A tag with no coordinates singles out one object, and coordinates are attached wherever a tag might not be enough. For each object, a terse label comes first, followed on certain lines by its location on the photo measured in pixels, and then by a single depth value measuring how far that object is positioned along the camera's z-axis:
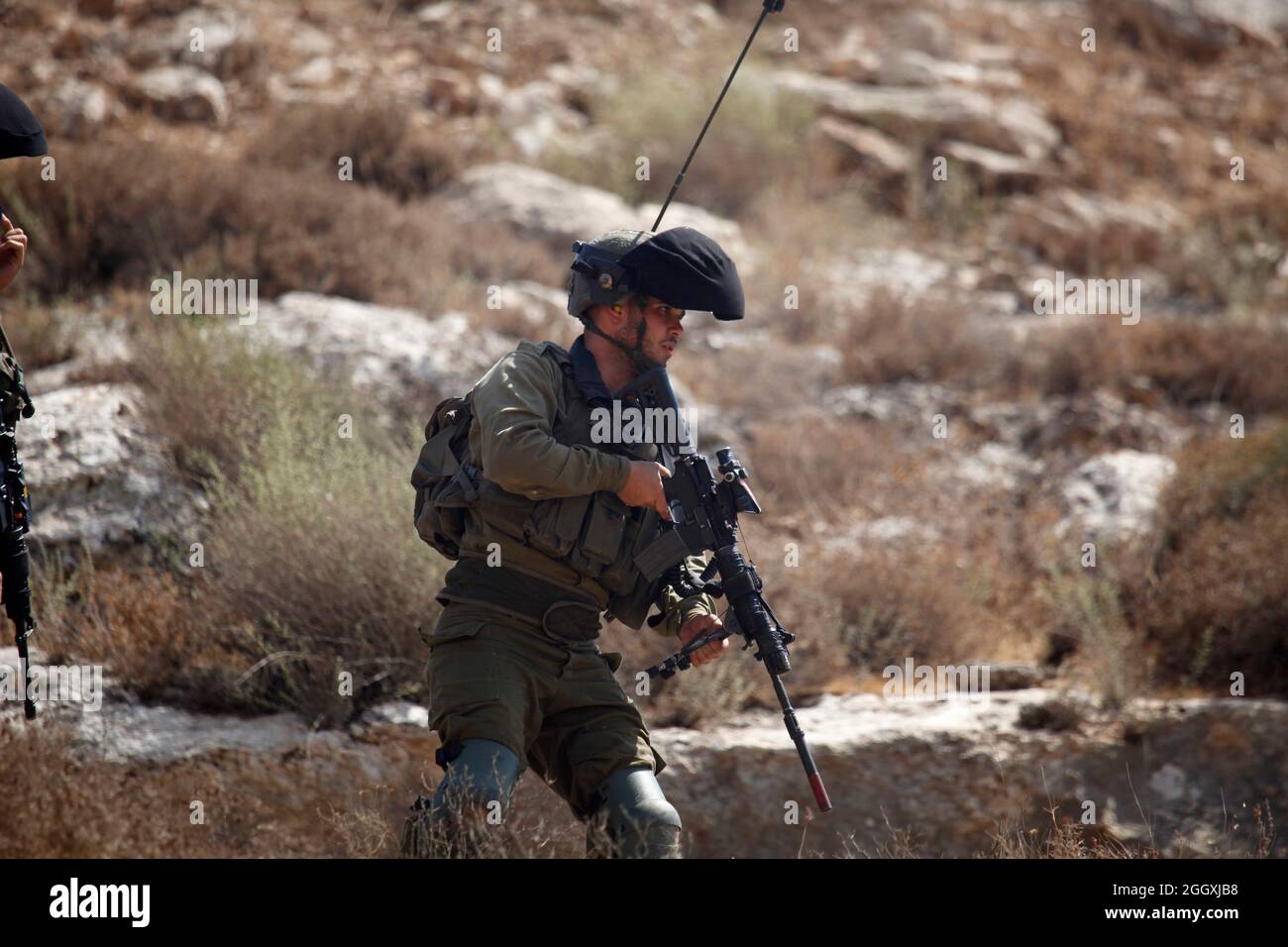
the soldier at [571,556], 6.24
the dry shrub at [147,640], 9.82
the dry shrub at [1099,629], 10.82
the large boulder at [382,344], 14.02
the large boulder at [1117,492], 13.77
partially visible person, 6.64
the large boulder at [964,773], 10.12
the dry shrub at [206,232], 15.77
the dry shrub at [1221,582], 11.31
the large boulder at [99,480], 11.45
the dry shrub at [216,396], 12.28
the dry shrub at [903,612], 11.73
